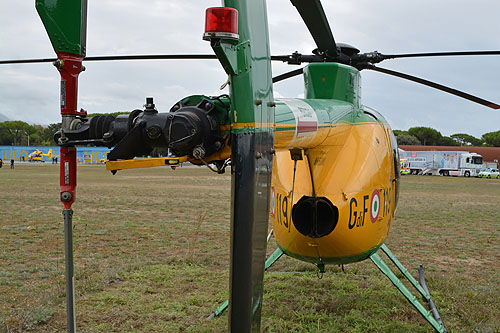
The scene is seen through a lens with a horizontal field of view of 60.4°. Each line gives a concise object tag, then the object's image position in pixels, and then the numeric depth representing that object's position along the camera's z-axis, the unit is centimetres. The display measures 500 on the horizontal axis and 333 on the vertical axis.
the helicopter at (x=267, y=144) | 217
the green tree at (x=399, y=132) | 11664
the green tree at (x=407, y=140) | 10073
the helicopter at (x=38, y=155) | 8094
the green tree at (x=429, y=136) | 10982
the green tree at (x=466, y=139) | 12022
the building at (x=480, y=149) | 7281
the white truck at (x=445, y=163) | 5312
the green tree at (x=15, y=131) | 10719
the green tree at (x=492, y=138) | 10938
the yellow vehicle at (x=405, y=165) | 5819
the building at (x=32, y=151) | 8344
